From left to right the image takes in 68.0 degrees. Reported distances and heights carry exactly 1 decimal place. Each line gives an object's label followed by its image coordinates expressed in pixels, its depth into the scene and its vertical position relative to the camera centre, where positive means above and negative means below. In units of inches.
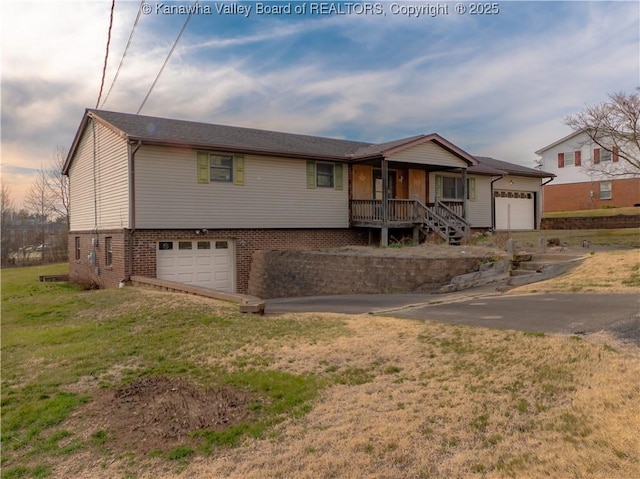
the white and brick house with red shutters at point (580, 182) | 1370.6 +156.0
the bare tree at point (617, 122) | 756.2 +183.2
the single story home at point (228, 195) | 637.3 +65.1
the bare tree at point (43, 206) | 1808.6 +131.0
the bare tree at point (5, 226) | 1519.4 +48.3
